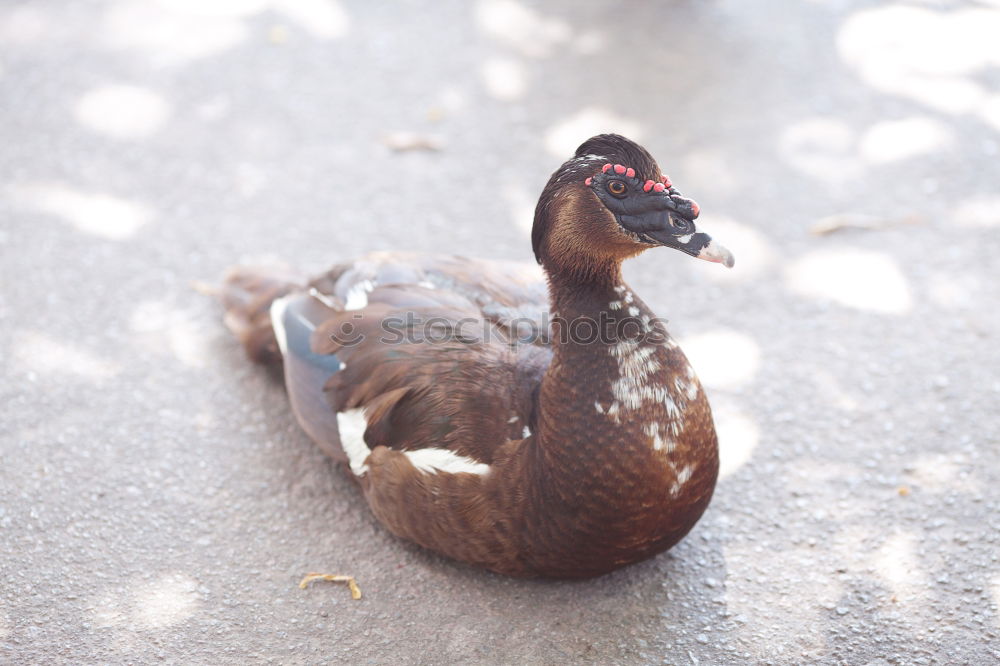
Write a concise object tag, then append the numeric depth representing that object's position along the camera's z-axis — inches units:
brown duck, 112.1
